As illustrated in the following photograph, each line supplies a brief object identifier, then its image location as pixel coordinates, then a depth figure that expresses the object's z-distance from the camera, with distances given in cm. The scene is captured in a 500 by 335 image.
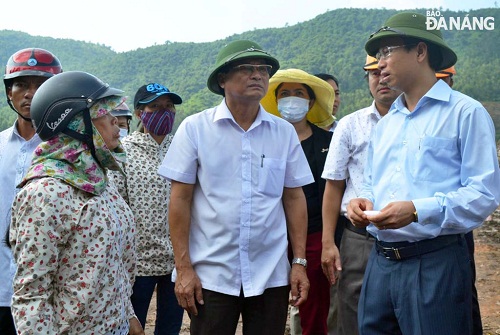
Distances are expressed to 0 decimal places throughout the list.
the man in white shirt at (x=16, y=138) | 311
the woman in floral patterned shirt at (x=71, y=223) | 212
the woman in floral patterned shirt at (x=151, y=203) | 393
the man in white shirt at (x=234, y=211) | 296
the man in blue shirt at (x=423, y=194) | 243
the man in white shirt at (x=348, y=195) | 357
